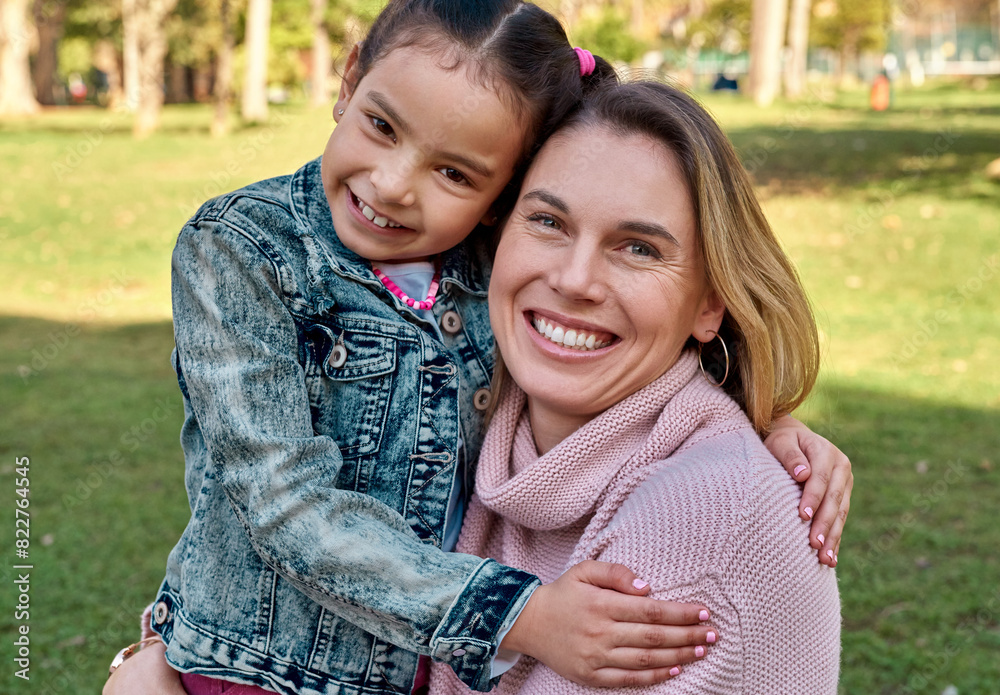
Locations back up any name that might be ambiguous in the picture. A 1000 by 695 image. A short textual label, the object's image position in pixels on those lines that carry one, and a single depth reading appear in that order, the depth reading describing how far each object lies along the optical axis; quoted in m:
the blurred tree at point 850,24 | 36.61
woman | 0.92
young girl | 0.93
